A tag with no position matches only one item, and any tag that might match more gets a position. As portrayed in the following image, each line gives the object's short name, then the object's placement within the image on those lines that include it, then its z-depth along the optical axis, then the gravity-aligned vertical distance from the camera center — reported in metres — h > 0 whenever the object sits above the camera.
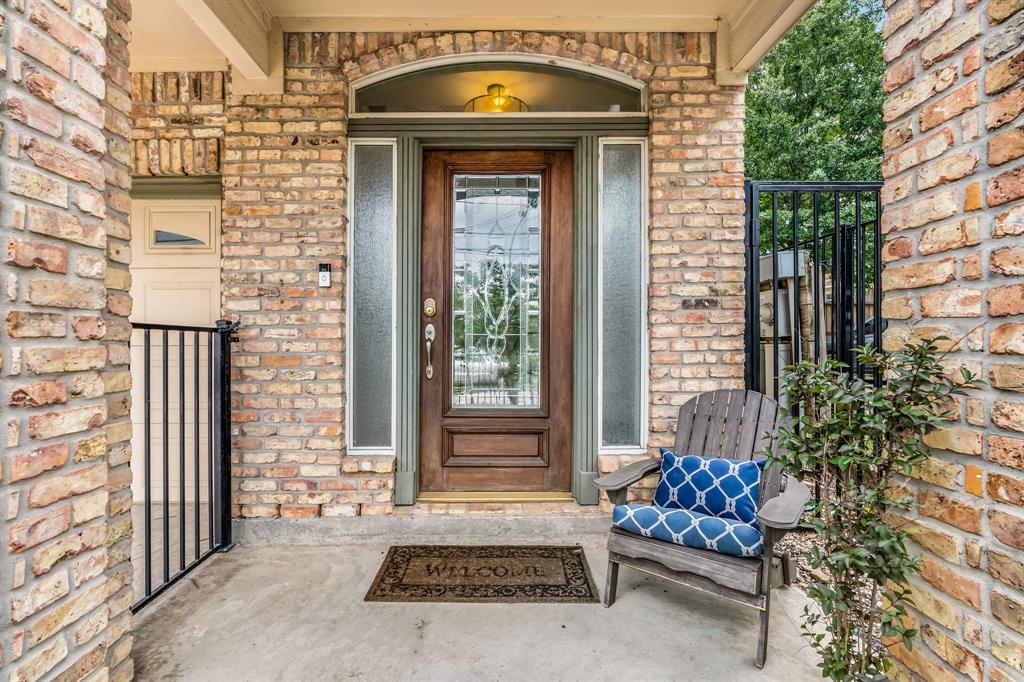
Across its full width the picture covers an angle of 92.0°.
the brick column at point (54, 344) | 1.01 -0.01
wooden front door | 2.85 +0.11
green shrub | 1.12 -0.33
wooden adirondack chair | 1.71 -0.61
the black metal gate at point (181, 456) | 2.04 -0.62
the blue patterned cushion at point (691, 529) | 1.75 -0.70
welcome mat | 2.07 -1.06
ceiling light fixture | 2.79 +1.35
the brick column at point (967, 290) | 0.96 +0.11
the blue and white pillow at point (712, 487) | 1.99 -0.61
